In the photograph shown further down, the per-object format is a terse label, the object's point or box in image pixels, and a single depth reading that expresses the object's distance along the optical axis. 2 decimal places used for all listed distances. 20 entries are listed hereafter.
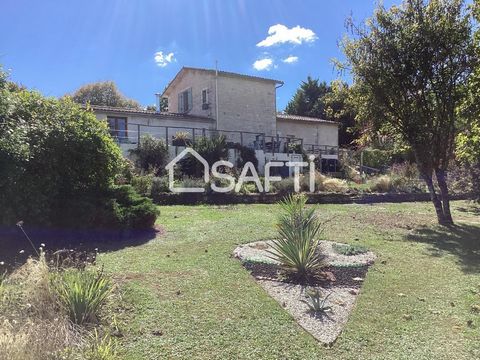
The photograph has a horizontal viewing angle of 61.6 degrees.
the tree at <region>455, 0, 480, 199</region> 10.41
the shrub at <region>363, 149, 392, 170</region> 28.17
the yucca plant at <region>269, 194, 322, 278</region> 5.62
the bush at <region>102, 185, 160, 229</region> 7.79
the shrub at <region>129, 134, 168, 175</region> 18.31
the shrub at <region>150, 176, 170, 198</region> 14.08
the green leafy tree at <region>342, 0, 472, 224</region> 10.48
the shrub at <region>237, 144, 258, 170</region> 22.33
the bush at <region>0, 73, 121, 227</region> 6.43
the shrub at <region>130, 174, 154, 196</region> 13.84
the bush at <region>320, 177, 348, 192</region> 17.47
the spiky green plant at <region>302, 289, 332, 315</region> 4.57
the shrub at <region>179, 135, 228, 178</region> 18.25
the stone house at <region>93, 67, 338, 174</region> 23.50
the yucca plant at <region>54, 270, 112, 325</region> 3.81
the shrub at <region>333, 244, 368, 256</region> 7.23
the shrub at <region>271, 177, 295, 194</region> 16.44
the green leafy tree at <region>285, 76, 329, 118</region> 41.75
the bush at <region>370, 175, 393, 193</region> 19.09
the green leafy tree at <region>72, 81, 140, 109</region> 36.97
